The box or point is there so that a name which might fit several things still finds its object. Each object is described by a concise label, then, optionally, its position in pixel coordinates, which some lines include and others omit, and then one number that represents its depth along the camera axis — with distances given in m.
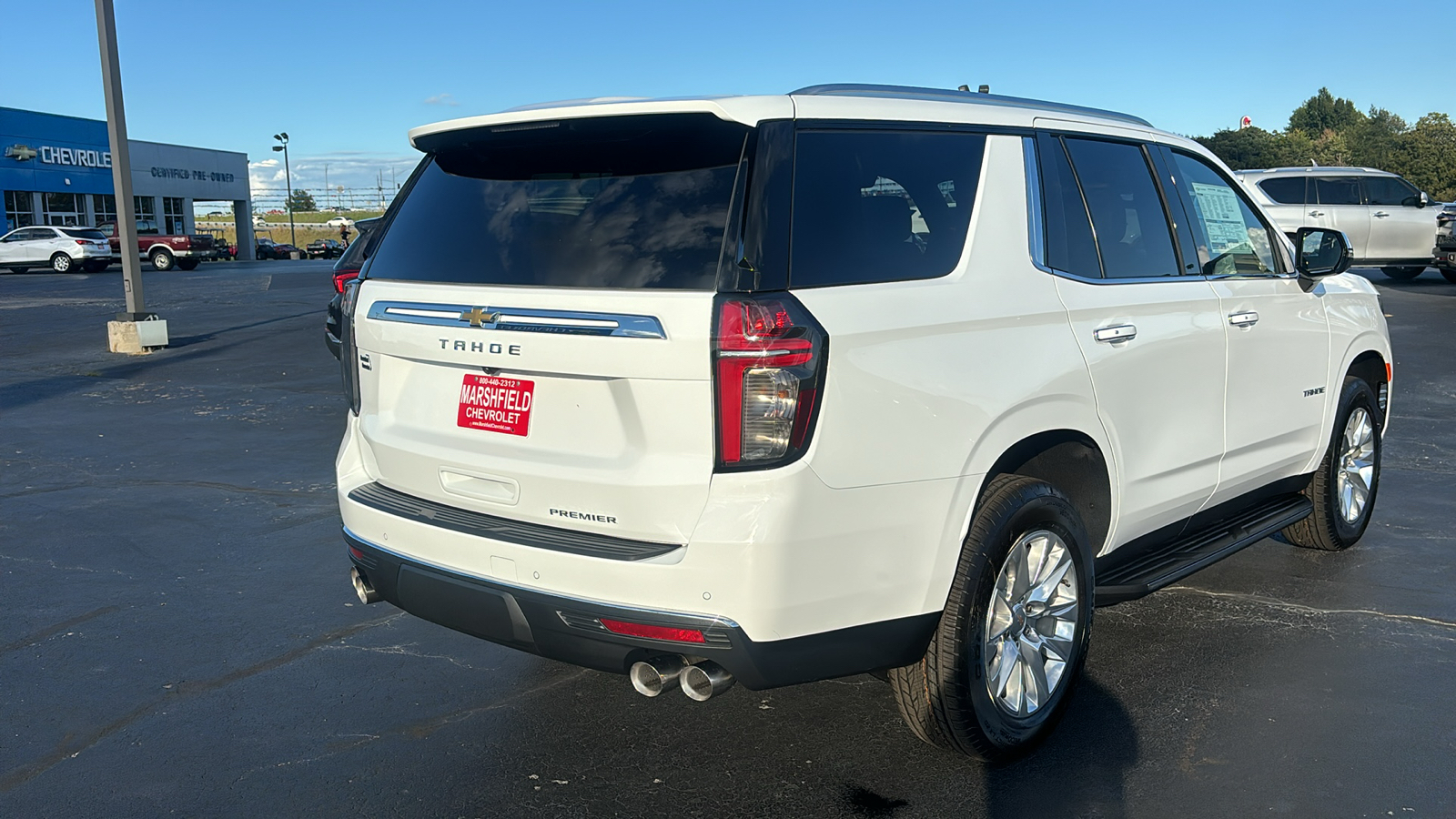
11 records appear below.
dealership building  51.38
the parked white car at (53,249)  39.94
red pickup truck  42.97
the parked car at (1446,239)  22.05
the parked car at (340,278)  8.57
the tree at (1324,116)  171.38
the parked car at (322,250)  68.00
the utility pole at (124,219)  14.37
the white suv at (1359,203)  22.88
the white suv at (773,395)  2.97
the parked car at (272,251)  66.19
